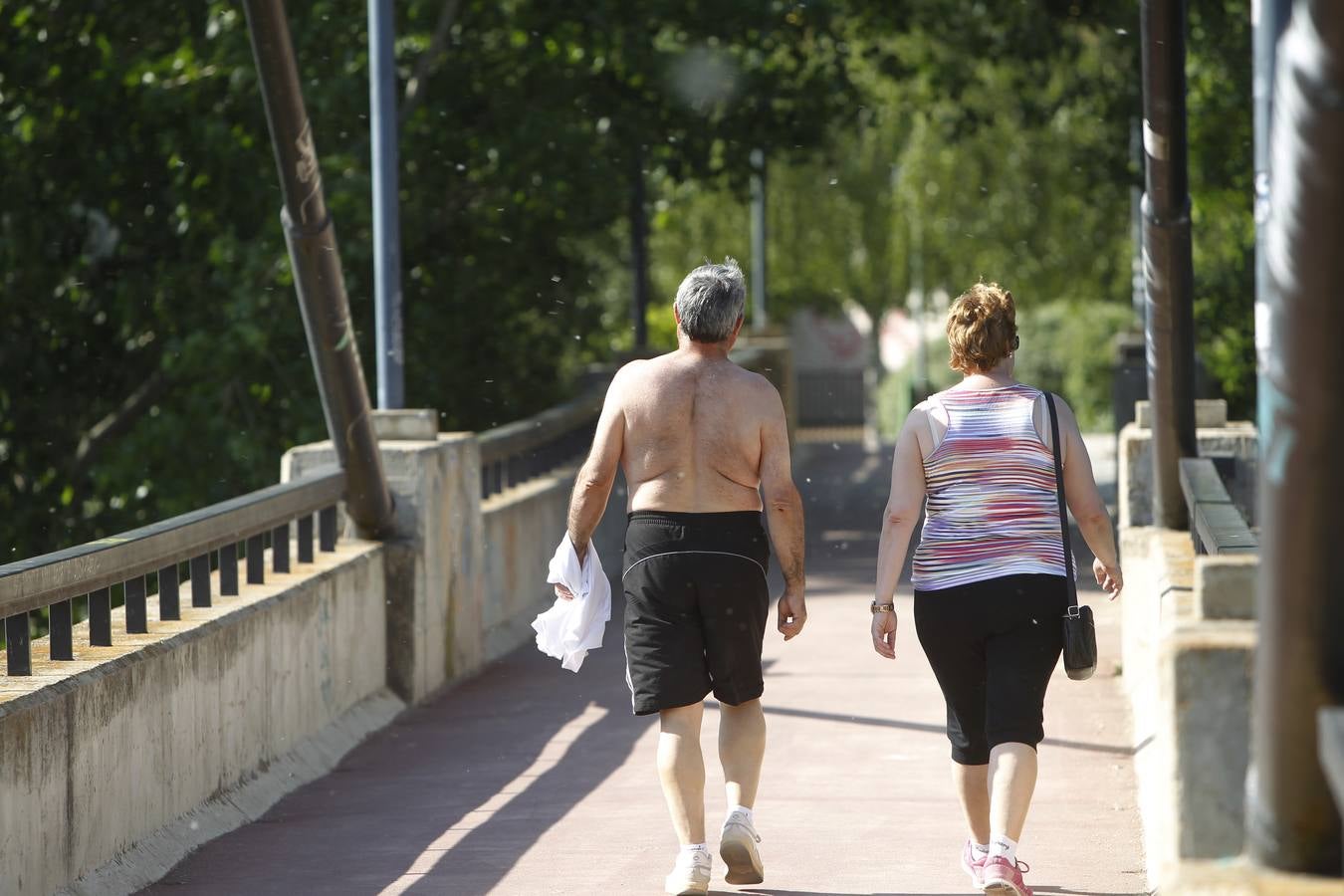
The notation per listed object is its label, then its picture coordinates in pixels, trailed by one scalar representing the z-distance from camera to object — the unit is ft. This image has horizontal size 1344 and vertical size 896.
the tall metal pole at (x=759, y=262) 198.90
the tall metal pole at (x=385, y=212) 71.56
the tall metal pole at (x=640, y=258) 127.34
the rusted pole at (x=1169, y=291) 56.24
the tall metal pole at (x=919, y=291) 311.27
